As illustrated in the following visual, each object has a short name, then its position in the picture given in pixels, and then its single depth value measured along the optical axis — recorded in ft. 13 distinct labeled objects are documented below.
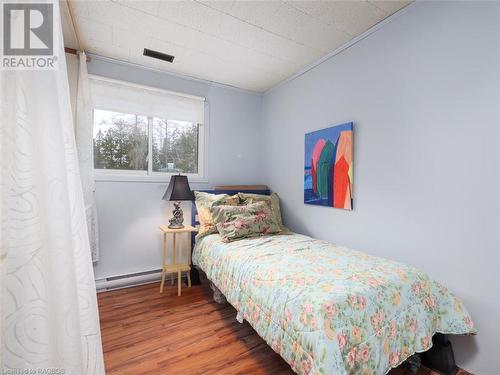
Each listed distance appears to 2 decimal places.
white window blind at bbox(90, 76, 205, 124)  8.33
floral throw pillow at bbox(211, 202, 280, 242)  7.75
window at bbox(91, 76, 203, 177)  8.57
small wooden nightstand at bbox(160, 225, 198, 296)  8.46
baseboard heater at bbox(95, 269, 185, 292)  8.41
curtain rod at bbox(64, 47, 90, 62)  7.70
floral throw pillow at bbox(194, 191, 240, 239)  8.59
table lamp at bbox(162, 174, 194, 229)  8.42
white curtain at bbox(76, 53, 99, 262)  7.75
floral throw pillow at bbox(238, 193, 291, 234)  9.30
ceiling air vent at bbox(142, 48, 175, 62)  7.96
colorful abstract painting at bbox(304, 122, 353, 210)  7.30
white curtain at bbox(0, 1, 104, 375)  2.04
